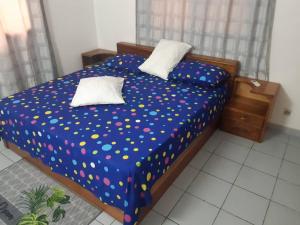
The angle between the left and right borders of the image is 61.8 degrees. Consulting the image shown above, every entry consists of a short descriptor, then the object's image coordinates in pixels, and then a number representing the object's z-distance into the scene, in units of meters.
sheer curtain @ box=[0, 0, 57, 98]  2.66
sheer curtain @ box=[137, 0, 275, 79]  2.38
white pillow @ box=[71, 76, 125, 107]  2.04
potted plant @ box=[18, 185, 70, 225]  1.73
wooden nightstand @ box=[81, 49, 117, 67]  3.54
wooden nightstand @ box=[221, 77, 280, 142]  2.44
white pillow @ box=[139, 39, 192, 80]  2.63
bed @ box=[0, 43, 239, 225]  1.52
